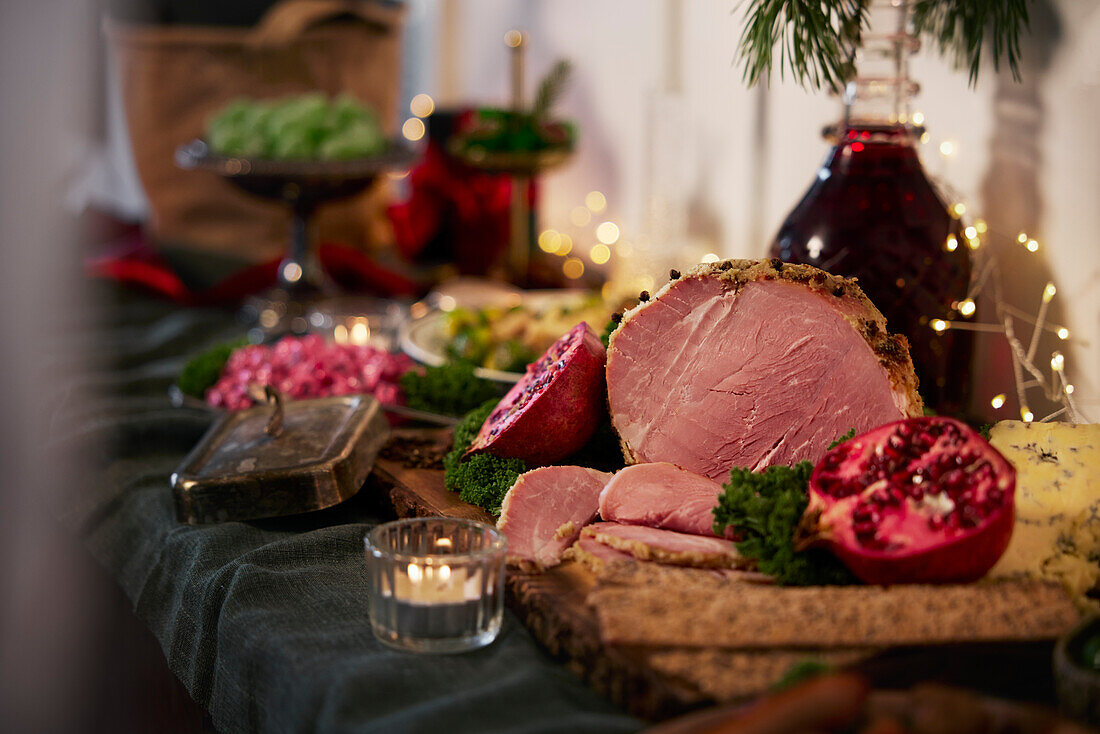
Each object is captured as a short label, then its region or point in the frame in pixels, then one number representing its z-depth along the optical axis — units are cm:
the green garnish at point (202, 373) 185
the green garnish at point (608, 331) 134
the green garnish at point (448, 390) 171
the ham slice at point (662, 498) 114
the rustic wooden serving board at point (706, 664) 84
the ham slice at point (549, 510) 114
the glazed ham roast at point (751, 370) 120
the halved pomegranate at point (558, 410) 129
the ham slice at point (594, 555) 107
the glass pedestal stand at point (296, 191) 250
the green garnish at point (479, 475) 129
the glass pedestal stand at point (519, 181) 273
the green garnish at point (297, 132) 261
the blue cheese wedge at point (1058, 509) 103
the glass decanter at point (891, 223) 146
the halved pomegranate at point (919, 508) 95
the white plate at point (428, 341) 188
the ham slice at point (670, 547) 106
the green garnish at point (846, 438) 112
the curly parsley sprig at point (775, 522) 102
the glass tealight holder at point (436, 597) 97
